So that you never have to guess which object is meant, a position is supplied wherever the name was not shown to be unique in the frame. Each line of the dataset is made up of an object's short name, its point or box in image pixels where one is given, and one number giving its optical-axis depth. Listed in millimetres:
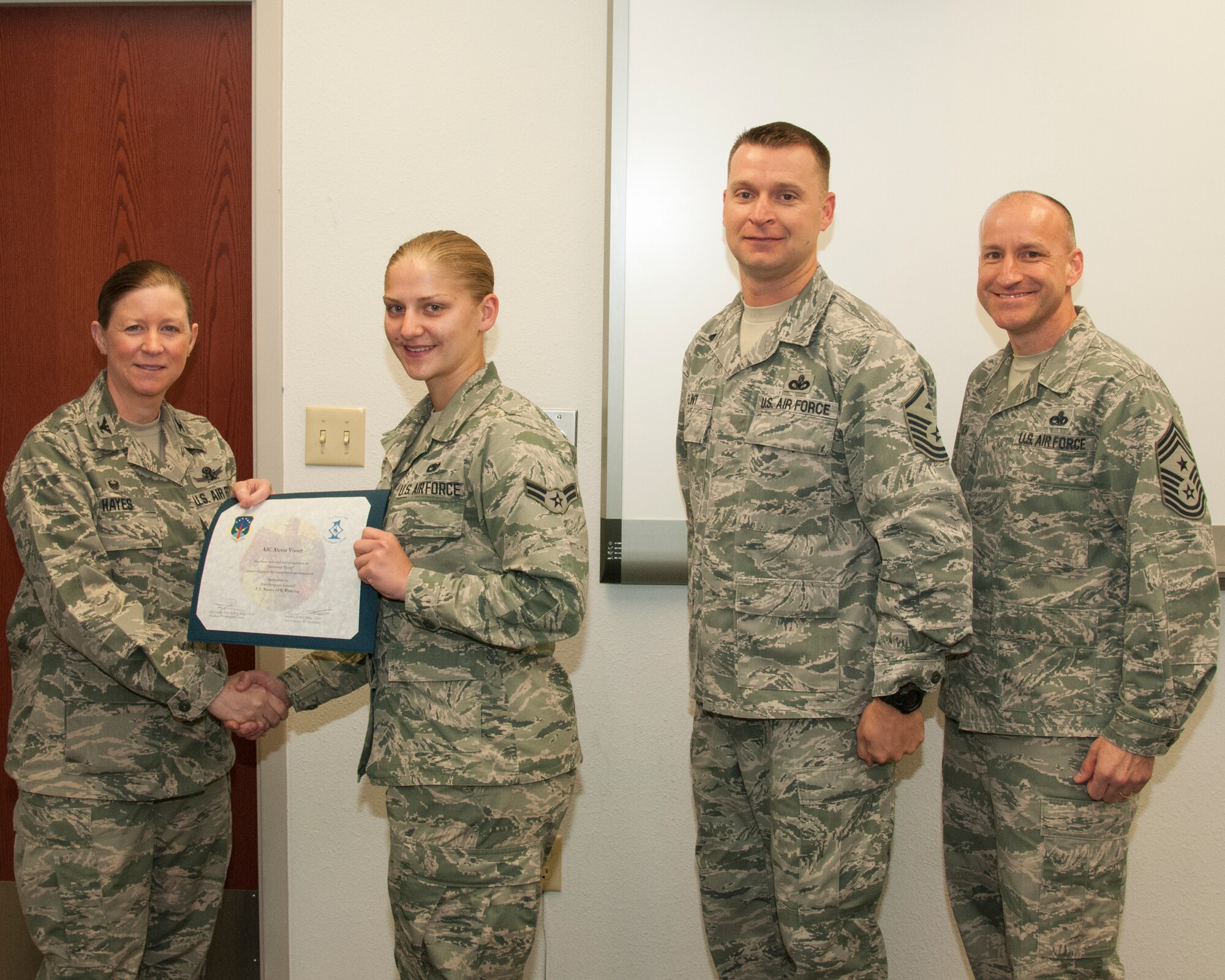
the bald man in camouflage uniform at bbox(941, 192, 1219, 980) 1438
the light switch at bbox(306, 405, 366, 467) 2135
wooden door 2205
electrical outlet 2100
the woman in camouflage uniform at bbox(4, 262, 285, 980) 1576
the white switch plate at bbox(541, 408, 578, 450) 2107
